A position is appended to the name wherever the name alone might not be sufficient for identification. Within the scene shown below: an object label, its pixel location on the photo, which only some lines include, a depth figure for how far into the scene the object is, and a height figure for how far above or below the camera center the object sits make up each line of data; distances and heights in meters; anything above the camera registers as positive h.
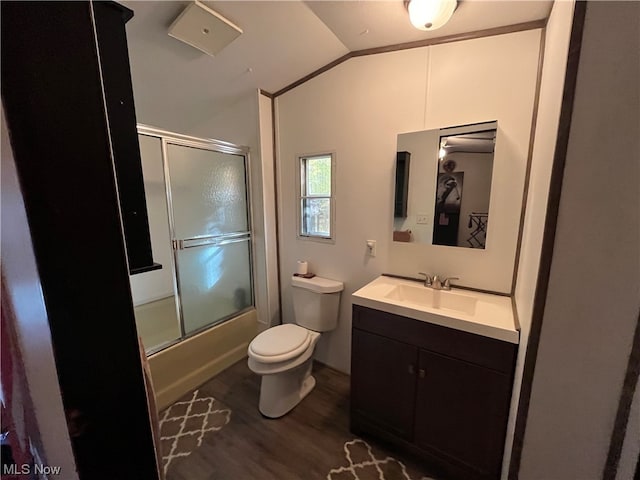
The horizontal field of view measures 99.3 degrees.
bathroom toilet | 1.71 -0.96
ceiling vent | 1.31 +0.88
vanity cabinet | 1.21 -0.95
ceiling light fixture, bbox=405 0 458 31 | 1.18 +0.82
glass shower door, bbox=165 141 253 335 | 2.04 -0.27
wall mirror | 1.51 +0.08
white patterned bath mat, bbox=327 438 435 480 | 1.40 -1.42
